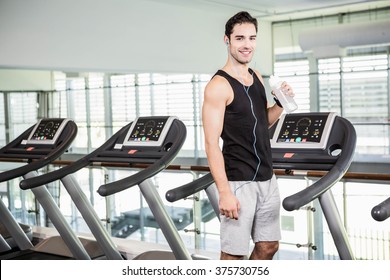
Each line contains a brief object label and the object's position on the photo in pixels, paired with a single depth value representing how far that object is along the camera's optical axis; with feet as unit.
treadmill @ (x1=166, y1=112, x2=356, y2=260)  6.76
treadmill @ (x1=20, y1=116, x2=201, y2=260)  8.36
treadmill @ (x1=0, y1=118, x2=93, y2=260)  9.89
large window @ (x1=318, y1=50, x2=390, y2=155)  34.65
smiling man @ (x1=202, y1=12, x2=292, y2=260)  5.96
